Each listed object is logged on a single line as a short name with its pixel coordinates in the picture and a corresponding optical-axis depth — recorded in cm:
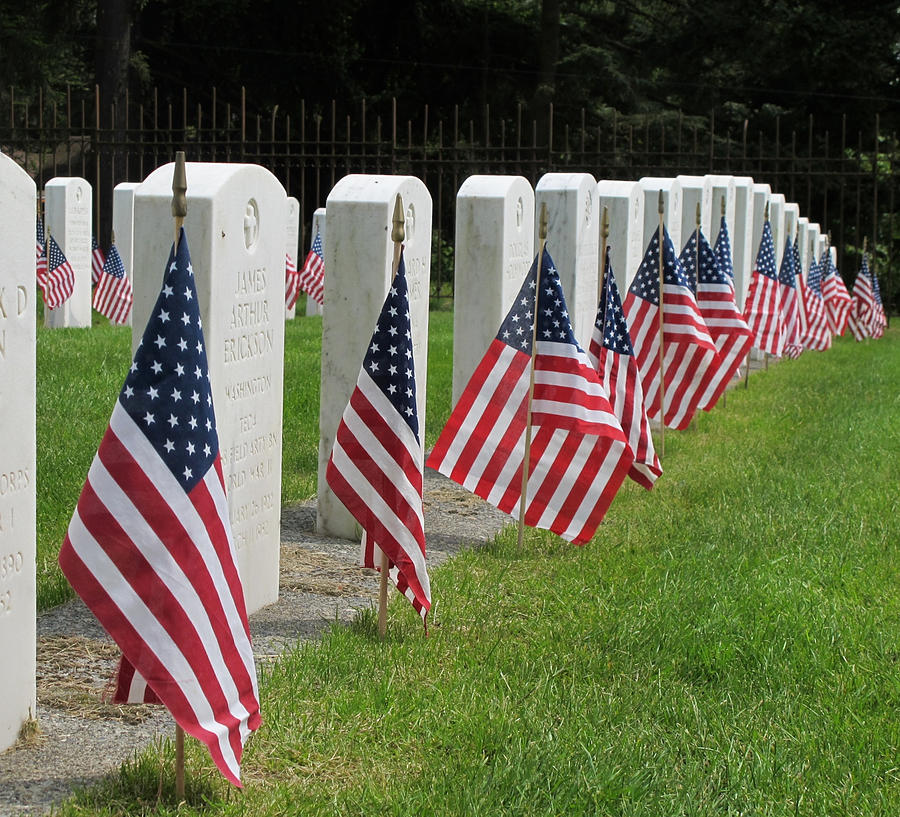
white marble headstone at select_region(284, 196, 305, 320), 1791
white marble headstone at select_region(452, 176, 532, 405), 882
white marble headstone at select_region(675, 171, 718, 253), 1309
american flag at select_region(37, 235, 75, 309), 1648
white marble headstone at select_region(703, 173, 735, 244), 1398
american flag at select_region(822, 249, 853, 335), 2042
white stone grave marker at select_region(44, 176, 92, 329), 1695
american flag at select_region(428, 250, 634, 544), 689
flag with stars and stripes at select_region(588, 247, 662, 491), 784
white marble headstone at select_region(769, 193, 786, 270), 1769
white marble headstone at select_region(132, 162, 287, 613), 534
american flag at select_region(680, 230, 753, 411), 1064
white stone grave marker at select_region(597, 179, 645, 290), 1086
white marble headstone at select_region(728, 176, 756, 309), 1532
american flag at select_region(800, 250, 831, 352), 1764
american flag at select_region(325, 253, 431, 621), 539
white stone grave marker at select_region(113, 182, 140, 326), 1708
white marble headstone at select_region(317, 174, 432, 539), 712
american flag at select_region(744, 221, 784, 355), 1363
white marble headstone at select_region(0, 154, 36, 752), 412
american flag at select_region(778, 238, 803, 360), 1498
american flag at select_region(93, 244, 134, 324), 1700
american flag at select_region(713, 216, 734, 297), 1128
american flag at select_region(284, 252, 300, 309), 1850
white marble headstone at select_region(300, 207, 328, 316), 1944
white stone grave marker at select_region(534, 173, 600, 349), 970
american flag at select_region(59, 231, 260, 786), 378
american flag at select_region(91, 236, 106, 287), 1919
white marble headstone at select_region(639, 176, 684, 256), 1188
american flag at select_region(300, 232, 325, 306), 1928
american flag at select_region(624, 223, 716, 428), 937
